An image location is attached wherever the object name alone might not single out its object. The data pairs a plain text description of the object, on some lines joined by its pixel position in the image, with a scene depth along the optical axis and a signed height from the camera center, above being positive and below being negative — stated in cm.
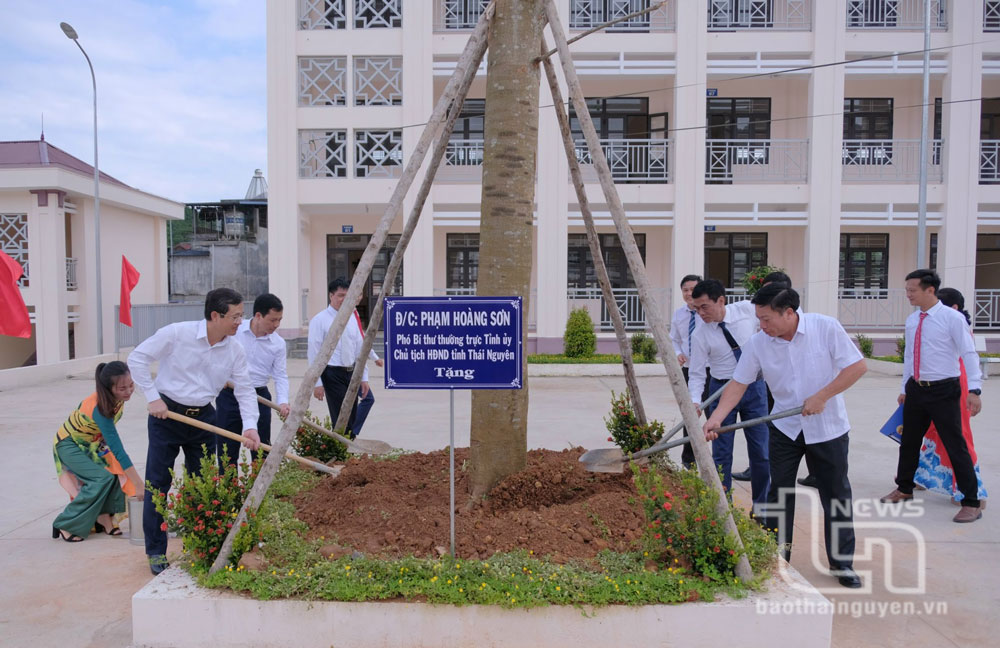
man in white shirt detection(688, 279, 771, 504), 489 -60
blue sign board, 351 -30
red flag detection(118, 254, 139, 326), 1445 -6
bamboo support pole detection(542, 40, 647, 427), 474 +29
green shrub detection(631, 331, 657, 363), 1426 -136
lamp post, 1565 +103
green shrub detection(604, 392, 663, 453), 532 -117
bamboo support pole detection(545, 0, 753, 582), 339 -7
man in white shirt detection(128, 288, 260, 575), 407 -58
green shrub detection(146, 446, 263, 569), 346 -120
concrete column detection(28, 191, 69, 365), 1680 +30
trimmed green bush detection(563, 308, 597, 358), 1491 -117
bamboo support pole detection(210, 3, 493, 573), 351 -2
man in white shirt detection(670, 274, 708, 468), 640 -43
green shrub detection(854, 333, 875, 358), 1500 -136
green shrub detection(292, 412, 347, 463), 543 -131
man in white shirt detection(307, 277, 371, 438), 622 -67
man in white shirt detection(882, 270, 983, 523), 508 -70
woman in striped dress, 463 -125
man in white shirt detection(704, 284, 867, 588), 373 -65
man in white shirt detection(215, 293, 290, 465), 520 -67
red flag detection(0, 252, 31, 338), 970 -27
